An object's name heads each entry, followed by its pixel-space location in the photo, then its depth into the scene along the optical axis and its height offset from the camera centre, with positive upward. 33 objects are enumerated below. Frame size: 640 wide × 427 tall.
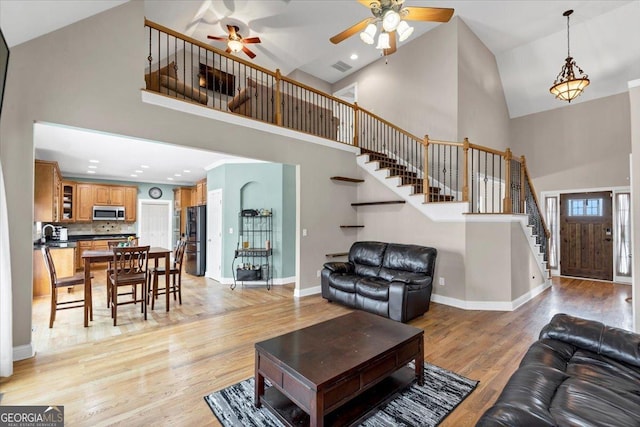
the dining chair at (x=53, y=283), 3.56 -0.89
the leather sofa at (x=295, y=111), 5.78 +2.41
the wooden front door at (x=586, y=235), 6.49 -0.50
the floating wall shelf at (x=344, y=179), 5.65 +0.71
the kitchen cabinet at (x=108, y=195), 8.23 +0.56
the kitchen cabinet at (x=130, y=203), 8.74 +0.33
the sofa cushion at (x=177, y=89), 4.17 +1.91
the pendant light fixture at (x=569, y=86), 5.05 +2.32
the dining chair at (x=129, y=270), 3.78 -0.80
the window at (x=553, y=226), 7.21 -0.30
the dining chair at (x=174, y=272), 4.42 -0.93
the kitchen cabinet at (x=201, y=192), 7.77 +0.62
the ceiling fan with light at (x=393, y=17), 2.96 +2.18
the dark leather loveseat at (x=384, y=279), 3.86 -1.00
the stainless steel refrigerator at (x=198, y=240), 6.98 -0.64
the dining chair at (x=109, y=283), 4.03 -1.09
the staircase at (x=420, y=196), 4.63 +0.33
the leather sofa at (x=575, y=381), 1.26 -0.93
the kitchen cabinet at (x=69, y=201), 7.73 +0.35
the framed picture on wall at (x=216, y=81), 6.48 +3.21
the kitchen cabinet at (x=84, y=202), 7.94 +0.33
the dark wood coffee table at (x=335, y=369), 1.75 -1.04
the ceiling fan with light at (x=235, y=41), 5.36 +3.29
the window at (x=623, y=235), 6.20 -0.46
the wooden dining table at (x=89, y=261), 3.70 -0.66
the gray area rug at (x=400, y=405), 2.00 -1.45
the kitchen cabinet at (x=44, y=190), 5.51 +0.47
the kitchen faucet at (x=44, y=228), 6.65 -0.42
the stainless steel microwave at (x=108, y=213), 8.17 +0.02
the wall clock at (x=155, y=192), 9.35 +0.71
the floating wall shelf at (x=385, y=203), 5.30 +0.22
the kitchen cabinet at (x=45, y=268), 5.12 -1.02
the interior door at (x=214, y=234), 6.49 -0.48
